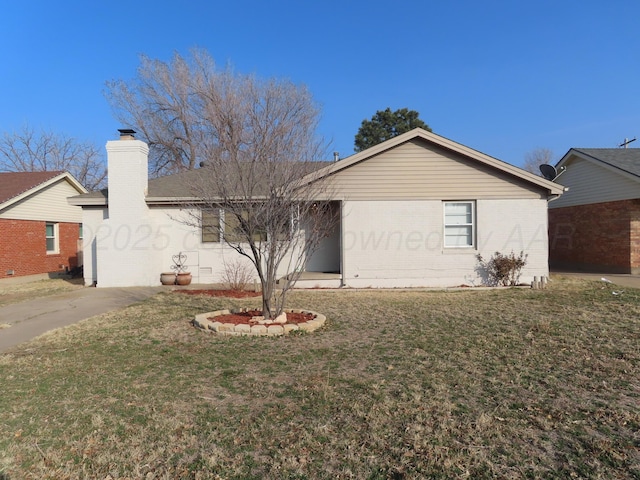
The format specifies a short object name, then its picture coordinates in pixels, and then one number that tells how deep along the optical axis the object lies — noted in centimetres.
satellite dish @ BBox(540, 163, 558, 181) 1495
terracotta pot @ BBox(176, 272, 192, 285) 1304
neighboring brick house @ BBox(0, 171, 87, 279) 1529
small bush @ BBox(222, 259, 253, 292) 1216
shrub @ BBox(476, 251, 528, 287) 1232
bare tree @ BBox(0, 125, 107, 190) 3512
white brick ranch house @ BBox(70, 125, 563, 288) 1246
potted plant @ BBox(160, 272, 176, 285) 1305
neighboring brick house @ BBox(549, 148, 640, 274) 1479
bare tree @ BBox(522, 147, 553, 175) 4828
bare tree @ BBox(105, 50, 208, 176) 2694
